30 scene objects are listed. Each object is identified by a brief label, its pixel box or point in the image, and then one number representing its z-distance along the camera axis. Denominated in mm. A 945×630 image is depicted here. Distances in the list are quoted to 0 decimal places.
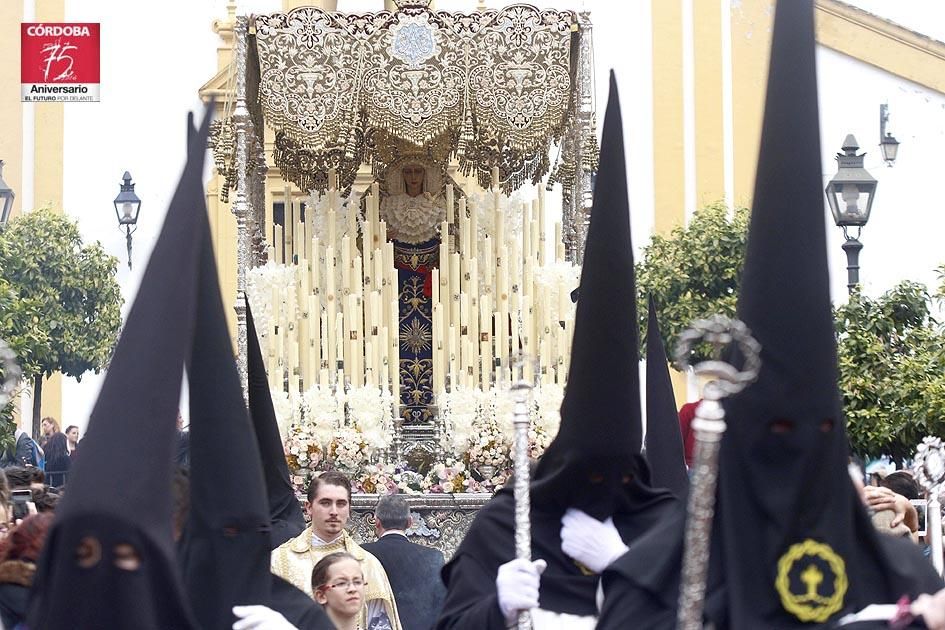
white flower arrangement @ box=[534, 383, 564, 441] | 12828
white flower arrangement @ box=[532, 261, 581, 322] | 13570
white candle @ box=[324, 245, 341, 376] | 13695
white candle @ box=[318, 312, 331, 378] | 13656
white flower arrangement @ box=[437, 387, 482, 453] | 13031
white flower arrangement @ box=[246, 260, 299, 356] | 13633
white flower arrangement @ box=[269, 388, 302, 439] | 12898
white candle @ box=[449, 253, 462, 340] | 13828
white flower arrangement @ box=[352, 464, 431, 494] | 12672
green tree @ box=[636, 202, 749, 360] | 19906
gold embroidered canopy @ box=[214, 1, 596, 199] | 13078
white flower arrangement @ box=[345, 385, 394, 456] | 12914
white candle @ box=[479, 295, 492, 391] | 13680
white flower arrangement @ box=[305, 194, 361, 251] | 14141
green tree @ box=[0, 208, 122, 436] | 21250
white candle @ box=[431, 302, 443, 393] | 13734
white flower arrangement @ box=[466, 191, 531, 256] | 14148
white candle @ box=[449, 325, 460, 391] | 13688
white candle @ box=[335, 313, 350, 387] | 13657
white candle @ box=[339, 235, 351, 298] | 13828
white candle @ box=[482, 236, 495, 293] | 13930
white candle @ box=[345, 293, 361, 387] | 13625
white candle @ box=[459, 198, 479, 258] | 13992
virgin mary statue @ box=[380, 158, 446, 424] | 14328
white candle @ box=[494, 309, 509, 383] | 13662
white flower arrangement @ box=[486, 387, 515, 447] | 13133
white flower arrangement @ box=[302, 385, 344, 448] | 12852
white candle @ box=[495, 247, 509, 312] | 13875
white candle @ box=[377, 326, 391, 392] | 13562
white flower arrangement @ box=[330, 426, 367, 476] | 12750
